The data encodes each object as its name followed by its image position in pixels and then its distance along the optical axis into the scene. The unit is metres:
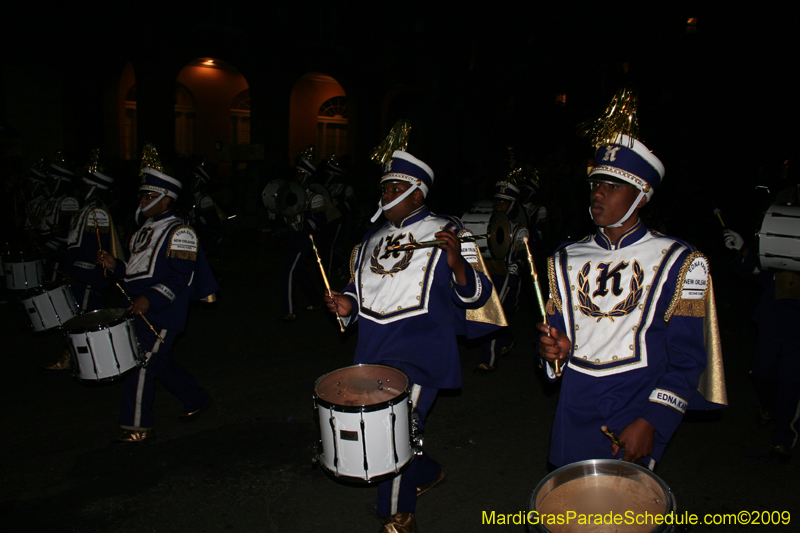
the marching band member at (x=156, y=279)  4.62
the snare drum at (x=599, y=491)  1.98
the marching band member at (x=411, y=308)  3.33
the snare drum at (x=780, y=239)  3.89
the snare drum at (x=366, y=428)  2.89
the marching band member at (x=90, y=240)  6.06
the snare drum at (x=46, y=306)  5.96
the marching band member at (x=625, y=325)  2.42
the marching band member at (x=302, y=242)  8.65
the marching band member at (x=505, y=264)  6.48
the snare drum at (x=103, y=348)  4.38
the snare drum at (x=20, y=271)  7.57
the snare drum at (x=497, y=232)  4.12
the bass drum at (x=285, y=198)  9.27
